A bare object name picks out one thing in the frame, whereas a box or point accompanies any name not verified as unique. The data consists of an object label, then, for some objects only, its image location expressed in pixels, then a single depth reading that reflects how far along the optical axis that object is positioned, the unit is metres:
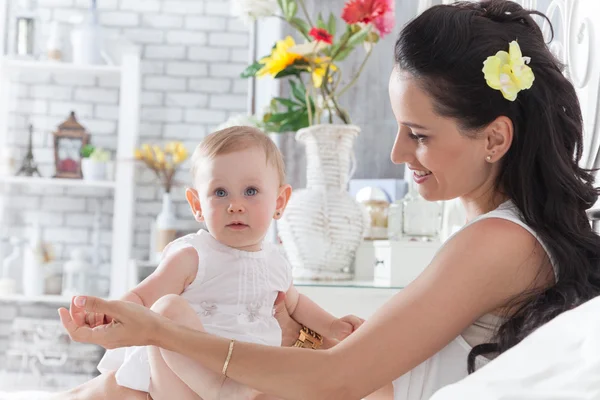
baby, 1.50
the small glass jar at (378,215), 3.01
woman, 1.19
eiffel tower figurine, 5.22
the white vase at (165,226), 5.23
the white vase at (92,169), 5.12
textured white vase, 2.66
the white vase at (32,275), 5.00
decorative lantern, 5.16
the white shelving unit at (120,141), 5.09
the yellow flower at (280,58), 2.70
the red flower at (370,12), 2.75
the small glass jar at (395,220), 2.85
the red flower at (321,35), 2.64
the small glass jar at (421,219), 2.67
